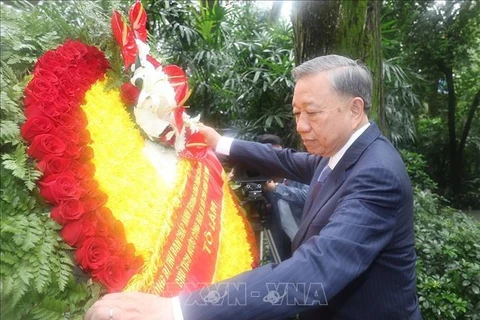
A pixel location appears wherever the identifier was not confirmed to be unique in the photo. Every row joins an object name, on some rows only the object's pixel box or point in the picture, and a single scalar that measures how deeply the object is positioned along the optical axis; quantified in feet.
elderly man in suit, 3.94
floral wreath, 4.30
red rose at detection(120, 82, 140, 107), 5.72
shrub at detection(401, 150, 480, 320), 9.78
